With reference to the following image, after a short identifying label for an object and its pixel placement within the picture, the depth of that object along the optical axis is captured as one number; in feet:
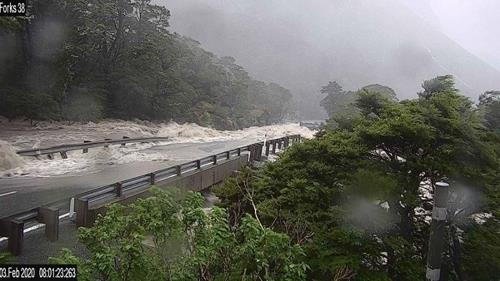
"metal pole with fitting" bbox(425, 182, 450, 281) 10.88
